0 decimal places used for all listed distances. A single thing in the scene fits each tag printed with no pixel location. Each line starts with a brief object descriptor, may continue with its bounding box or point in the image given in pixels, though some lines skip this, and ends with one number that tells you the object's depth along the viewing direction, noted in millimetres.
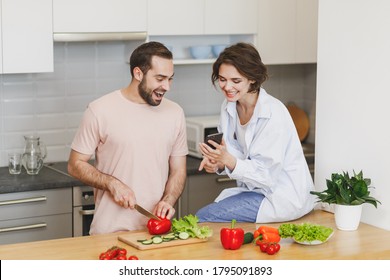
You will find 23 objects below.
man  5320
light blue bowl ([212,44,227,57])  7411
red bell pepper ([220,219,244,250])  4666
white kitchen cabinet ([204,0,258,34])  7149
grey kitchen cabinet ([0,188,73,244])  6366
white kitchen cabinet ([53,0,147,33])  6479
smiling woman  5068
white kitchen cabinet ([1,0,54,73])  6304
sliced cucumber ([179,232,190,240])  4821
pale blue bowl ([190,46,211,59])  7298
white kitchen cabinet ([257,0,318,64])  7427
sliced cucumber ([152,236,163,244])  4739
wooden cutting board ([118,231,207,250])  4707
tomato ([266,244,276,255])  4617
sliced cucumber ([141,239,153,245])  4731
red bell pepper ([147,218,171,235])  4934
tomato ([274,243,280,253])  4645
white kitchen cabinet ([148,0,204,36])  6871
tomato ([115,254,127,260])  4336
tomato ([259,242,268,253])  4648
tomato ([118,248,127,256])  4380
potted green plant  5140
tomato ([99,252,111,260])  4391
